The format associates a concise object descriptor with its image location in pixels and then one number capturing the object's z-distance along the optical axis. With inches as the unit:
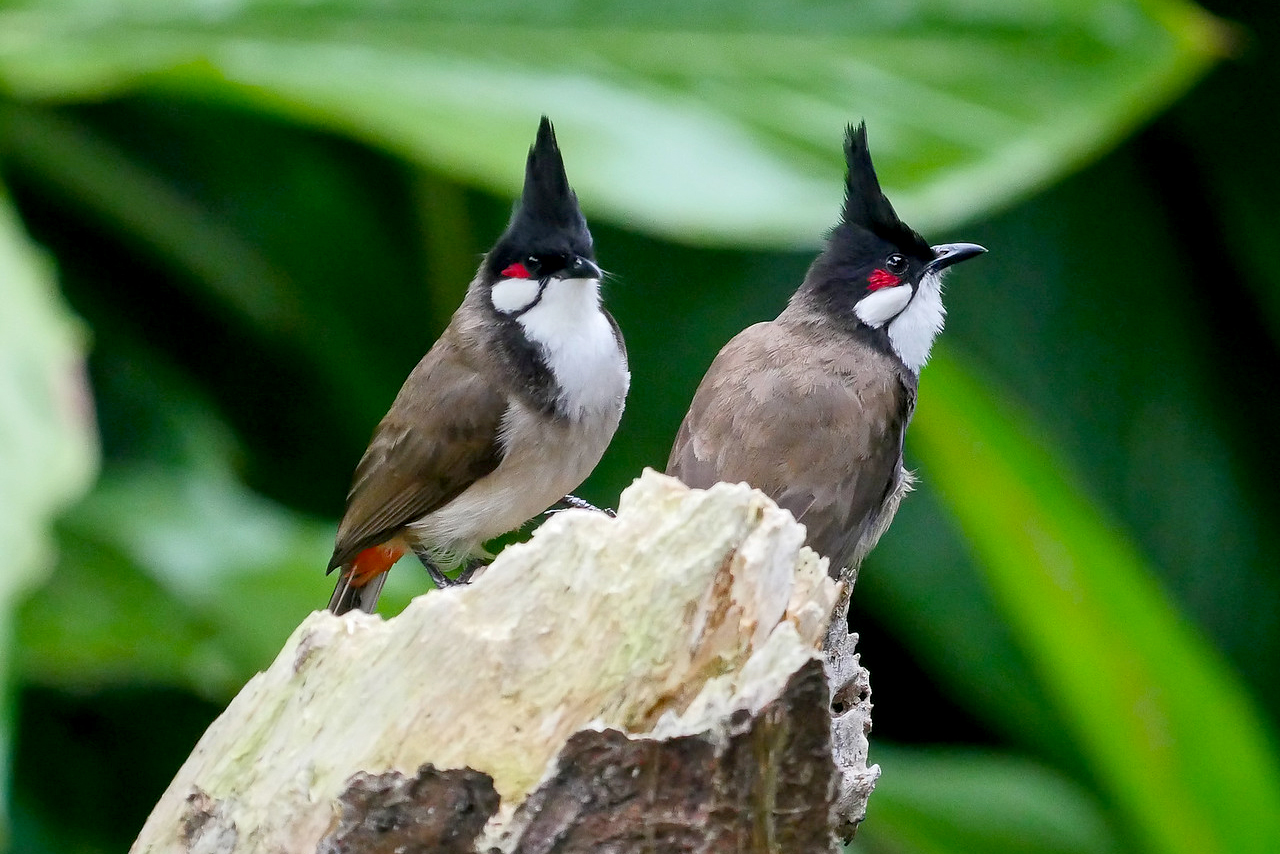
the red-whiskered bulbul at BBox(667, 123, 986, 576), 152.9
